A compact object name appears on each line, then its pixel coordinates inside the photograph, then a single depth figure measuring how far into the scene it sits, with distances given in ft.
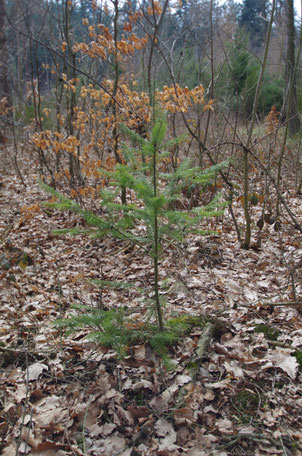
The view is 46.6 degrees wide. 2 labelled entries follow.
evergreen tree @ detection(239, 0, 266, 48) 102.06
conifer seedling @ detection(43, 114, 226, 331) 6.98
